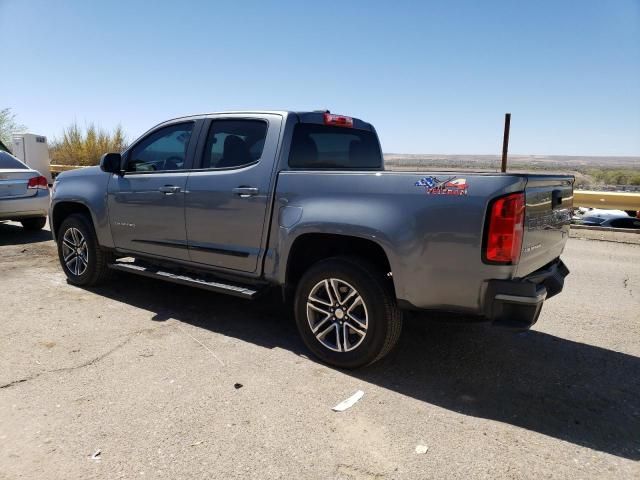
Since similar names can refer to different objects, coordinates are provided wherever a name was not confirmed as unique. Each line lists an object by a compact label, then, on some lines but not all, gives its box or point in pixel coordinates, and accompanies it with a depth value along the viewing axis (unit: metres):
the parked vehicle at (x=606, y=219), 11.45
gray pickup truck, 2.99
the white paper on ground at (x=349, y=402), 3.08
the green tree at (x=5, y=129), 23.89
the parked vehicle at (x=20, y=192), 8.06
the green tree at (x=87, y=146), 22.23
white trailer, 17.62
